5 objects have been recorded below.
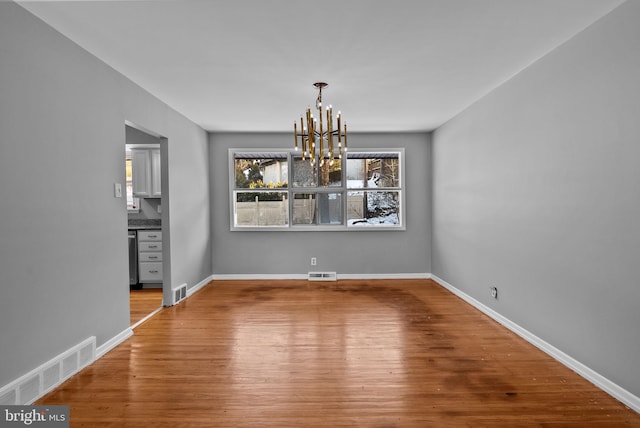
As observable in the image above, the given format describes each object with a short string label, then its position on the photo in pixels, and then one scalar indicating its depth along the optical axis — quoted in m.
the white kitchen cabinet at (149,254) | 5.25
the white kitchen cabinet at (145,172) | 5.24
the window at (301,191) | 5.95
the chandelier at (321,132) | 3.49
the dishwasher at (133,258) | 5.23
